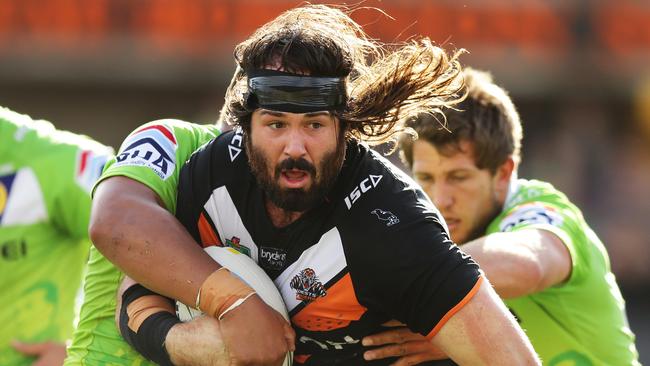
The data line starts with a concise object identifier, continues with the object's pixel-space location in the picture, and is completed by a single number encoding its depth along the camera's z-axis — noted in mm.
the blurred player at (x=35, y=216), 11273
